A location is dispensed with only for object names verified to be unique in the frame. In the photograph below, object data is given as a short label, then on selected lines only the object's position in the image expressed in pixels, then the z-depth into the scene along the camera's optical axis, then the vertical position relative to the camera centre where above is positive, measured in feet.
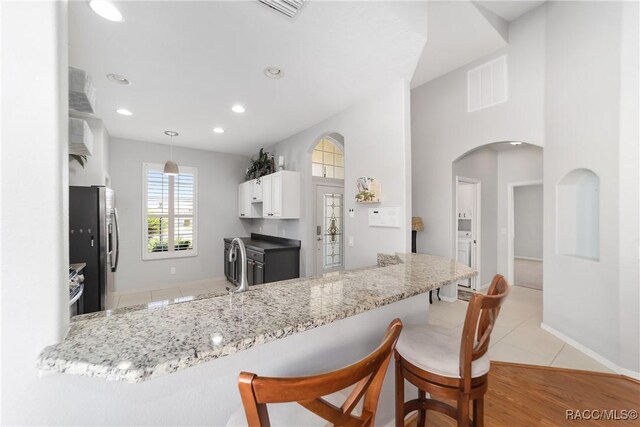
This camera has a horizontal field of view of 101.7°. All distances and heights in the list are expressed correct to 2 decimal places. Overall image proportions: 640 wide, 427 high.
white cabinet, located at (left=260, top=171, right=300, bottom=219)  13.60 +1.02
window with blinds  16.18 +0.08
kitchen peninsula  2.31 -1.26
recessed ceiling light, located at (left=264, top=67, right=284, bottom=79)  7.64 +4.27
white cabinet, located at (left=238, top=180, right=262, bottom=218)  17.30 +0.74
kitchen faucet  4.19 -1.04
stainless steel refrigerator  8.79 -0.83
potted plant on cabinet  15.92 +3.08
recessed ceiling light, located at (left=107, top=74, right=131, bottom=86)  7.88 +4.21
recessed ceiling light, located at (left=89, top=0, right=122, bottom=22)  5.14 +4.17
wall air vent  11.55 +6.00
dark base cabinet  13.08 -2.45
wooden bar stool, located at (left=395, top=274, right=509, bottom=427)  3.66 -2.24
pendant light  13.67 +2.43
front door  15.38 -0.87
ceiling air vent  5.07 +4.15
